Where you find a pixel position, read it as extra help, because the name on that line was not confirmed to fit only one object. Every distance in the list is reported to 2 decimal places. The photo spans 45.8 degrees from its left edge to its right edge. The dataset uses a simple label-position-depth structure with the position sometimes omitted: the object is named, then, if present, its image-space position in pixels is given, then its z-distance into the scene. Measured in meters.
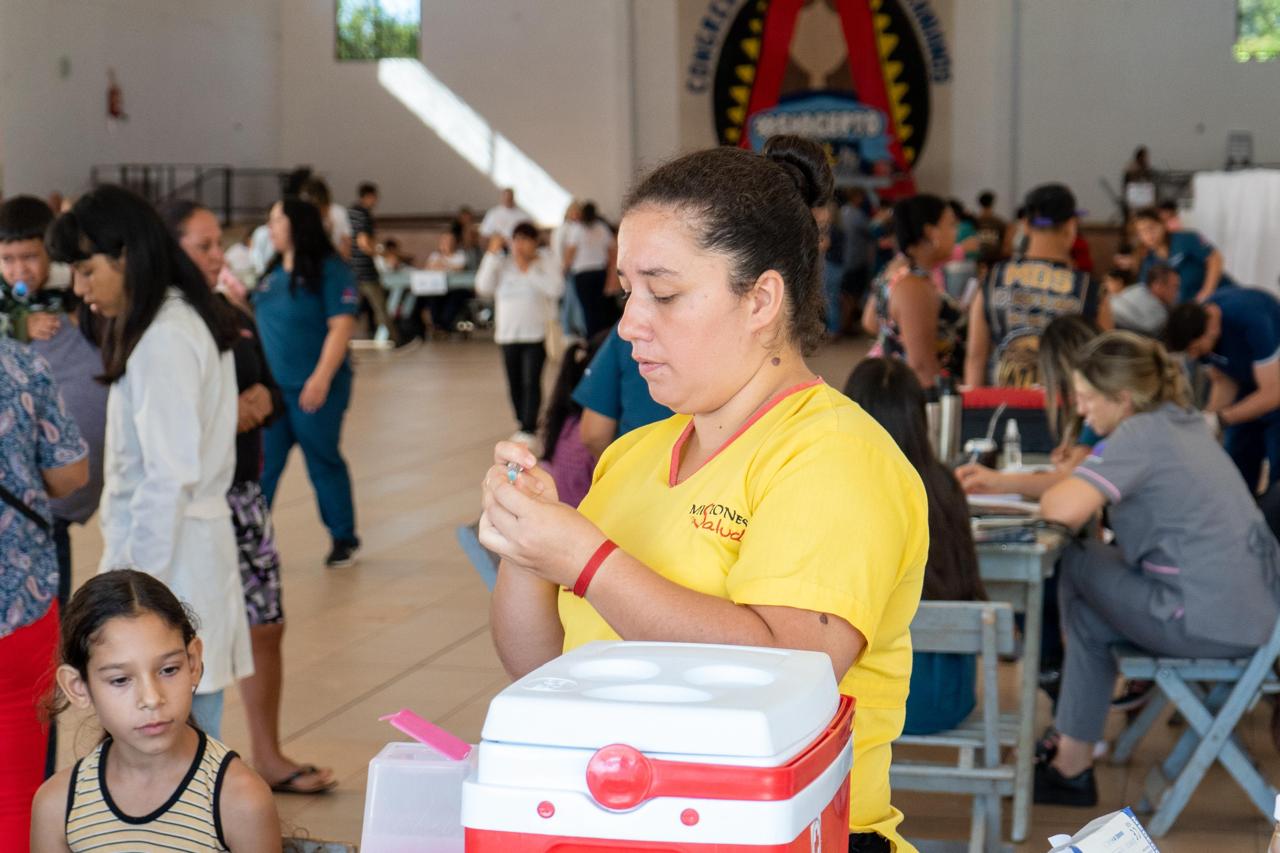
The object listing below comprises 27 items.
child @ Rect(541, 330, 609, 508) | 4.02
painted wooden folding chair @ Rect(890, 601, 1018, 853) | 3.17
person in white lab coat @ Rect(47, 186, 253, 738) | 2.99
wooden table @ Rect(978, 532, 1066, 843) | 3.62
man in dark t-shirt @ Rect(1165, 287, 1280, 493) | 5.91
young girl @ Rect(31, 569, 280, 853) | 2.06
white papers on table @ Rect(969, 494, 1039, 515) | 4.09
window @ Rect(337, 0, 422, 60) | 21.66
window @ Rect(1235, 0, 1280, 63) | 18.97
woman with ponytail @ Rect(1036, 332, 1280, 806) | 3.73
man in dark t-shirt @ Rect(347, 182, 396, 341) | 16.61
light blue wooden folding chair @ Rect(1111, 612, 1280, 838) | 3.68
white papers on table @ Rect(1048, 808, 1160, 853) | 1.38
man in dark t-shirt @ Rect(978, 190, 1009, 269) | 14.81
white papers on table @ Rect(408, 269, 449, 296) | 16.78
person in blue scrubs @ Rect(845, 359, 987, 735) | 3.35
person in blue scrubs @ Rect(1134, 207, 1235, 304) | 9.98
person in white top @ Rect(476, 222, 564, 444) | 9.91
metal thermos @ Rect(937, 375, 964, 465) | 4.45
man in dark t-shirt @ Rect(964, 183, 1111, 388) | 5.89
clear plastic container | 1.47
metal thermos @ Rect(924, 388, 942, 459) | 4.45
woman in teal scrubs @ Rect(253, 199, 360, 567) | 6.14
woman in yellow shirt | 1.42
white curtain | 13.35
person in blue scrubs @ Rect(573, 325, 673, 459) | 3.71
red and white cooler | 1.12
